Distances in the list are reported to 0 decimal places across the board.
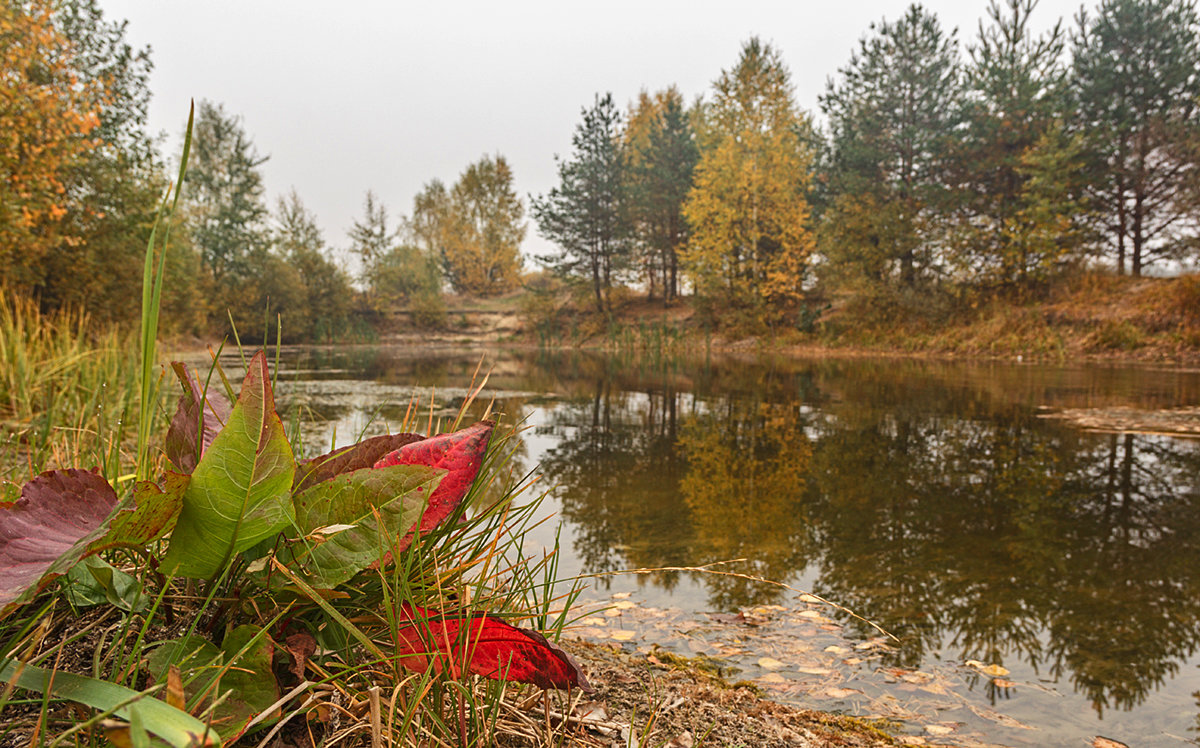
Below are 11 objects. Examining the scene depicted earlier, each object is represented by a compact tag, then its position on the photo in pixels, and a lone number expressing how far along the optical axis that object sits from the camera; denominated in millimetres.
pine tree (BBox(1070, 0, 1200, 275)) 15922
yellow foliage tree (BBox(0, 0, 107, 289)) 5637
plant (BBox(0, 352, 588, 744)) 680
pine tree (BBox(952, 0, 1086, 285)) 15922
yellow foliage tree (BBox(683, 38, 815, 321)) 19484
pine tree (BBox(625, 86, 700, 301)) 24500
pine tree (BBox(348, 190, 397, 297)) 35938
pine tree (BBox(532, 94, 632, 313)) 26188
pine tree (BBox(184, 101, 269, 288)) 25859
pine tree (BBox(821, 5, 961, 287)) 17953
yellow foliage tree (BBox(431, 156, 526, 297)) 38625
